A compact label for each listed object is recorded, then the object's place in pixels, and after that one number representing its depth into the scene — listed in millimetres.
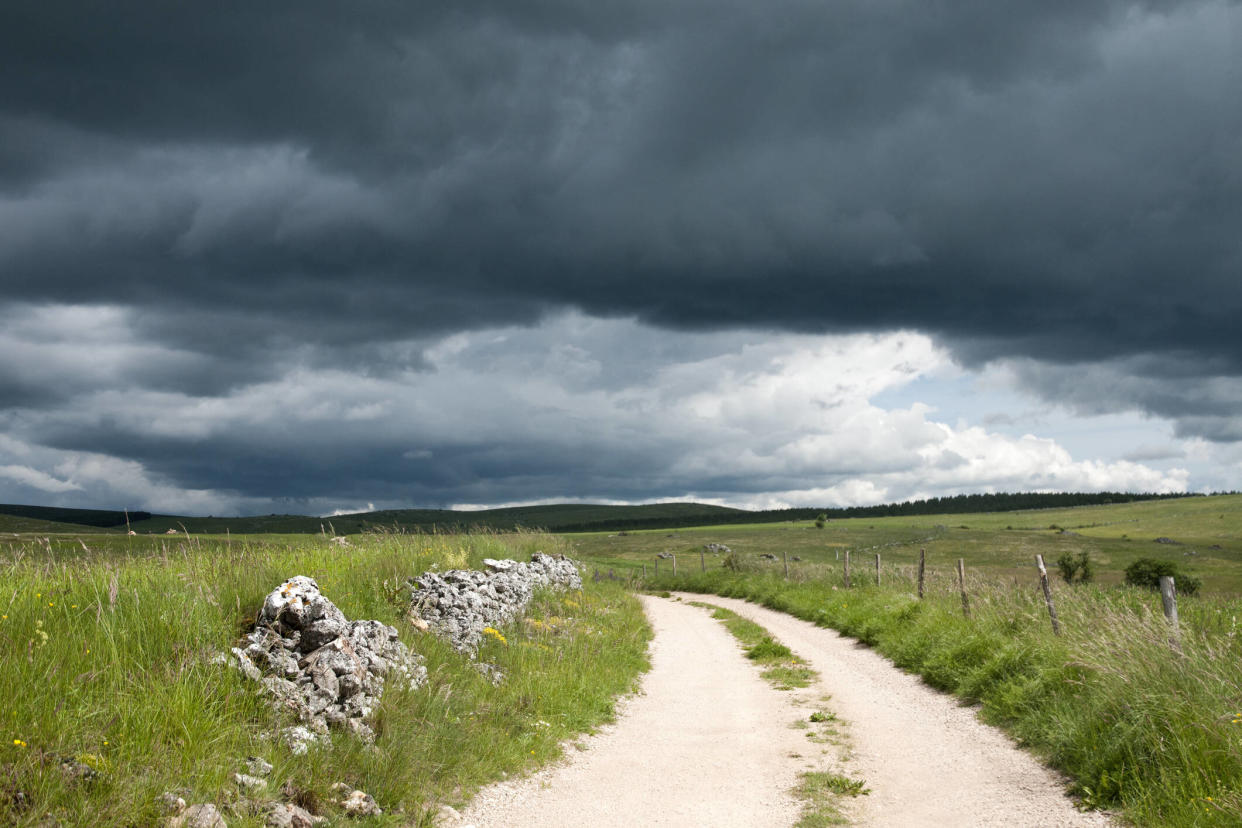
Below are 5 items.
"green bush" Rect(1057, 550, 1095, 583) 55044
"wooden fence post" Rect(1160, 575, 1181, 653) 11337
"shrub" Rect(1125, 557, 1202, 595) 53344
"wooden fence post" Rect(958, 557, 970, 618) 18656
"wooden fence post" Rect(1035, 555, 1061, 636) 14432
